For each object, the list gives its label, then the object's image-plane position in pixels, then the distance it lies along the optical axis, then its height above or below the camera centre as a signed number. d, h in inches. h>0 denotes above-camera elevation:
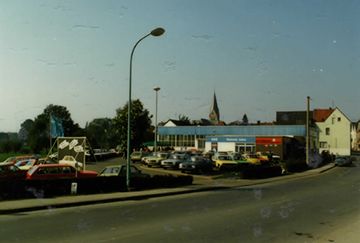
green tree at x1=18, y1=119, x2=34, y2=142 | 4806.6 +133.9
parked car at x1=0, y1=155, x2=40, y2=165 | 1598.9 -72.0
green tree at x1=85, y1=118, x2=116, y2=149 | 5418.3 +118.7
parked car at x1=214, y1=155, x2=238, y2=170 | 1672.0 -80.0
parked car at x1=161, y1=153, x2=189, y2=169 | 1672.0 -80.7
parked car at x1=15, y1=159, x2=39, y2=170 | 1380.5 -76.3
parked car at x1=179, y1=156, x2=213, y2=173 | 1537.9 -86.3
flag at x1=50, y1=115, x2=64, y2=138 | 1440.7 +38.8
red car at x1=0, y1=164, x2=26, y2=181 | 957.0 -74.7
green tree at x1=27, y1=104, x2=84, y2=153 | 3818.9 +114.4
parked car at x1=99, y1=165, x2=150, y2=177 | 992.9 -71.1
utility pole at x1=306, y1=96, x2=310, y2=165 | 2066.2 +165.3
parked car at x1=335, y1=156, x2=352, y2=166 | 2297.0 -95.5
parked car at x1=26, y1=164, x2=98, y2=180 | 879.1 -65.9
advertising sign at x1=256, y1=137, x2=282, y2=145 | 2706.7 +12.8
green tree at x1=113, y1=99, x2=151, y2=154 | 2014.0 +78.1
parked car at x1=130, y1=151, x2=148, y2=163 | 2176.4 -81.1
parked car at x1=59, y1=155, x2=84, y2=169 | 1019.0 -51.1
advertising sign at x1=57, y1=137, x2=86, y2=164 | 1037.2 -17.0
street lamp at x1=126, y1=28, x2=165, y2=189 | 839.1 +67.7
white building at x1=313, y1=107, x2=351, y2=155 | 4101.9 +104.5
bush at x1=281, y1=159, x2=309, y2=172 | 1703.7 -95.5
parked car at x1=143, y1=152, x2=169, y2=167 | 1833.2 -76.1
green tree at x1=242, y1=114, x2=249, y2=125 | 4790.8 +255.8
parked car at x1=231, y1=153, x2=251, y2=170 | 1662.2 -75.3
